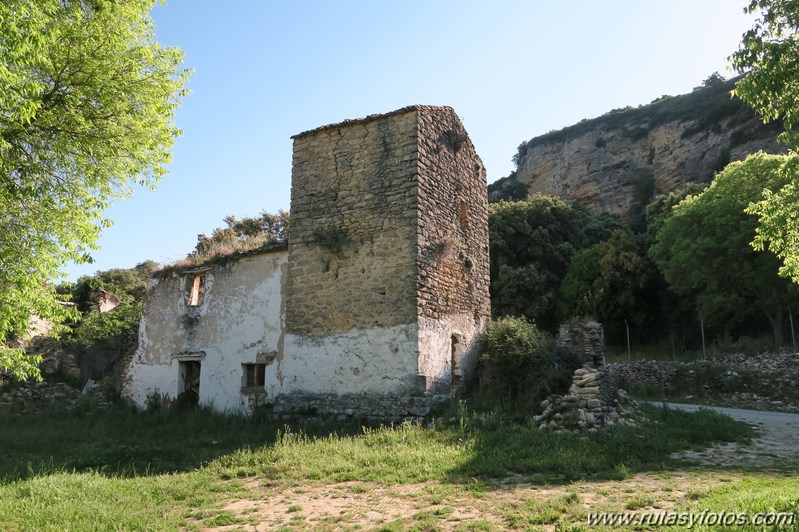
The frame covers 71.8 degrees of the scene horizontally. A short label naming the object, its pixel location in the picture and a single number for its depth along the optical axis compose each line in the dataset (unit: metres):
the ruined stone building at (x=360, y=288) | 11.66
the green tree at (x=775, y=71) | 7.15
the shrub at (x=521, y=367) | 11.49
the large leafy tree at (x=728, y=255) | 22.44
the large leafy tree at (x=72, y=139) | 8.00
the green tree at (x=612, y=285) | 27.83
